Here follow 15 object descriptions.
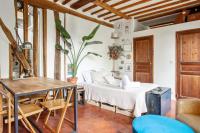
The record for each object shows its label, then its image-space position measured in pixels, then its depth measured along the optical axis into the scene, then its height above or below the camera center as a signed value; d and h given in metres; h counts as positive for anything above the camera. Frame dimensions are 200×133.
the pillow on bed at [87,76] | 4.84 -0.35
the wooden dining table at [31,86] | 1.88 -0.30
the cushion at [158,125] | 1.79 -0.75
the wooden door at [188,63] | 4.39 +0.03
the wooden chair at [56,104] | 2.38 -0.63
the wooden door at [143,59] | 5.43 +0.20
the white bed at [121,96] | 3.15 -0.70
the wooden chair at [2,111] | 1.98 -0.66
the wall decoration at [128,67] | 6.00 -0.08
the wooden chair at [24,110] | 2.02 -0.64
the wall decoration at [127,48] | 5.95 +0.66
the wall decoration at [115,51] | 6.11 +0.55
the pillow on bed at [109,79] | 4.26 -0.40
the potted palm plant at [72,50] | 4.22 +0.47
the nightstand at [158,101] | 2.98 -0.73
